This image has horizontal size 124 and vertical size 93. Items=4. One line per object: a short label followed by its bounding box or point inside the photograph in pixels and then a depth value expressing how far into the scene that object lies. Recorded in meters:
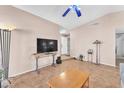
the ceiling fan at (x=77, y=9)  1.96
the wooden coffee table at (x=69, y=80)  1.37
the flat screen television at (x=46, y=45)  3.33
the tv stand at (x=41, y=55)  3.13
